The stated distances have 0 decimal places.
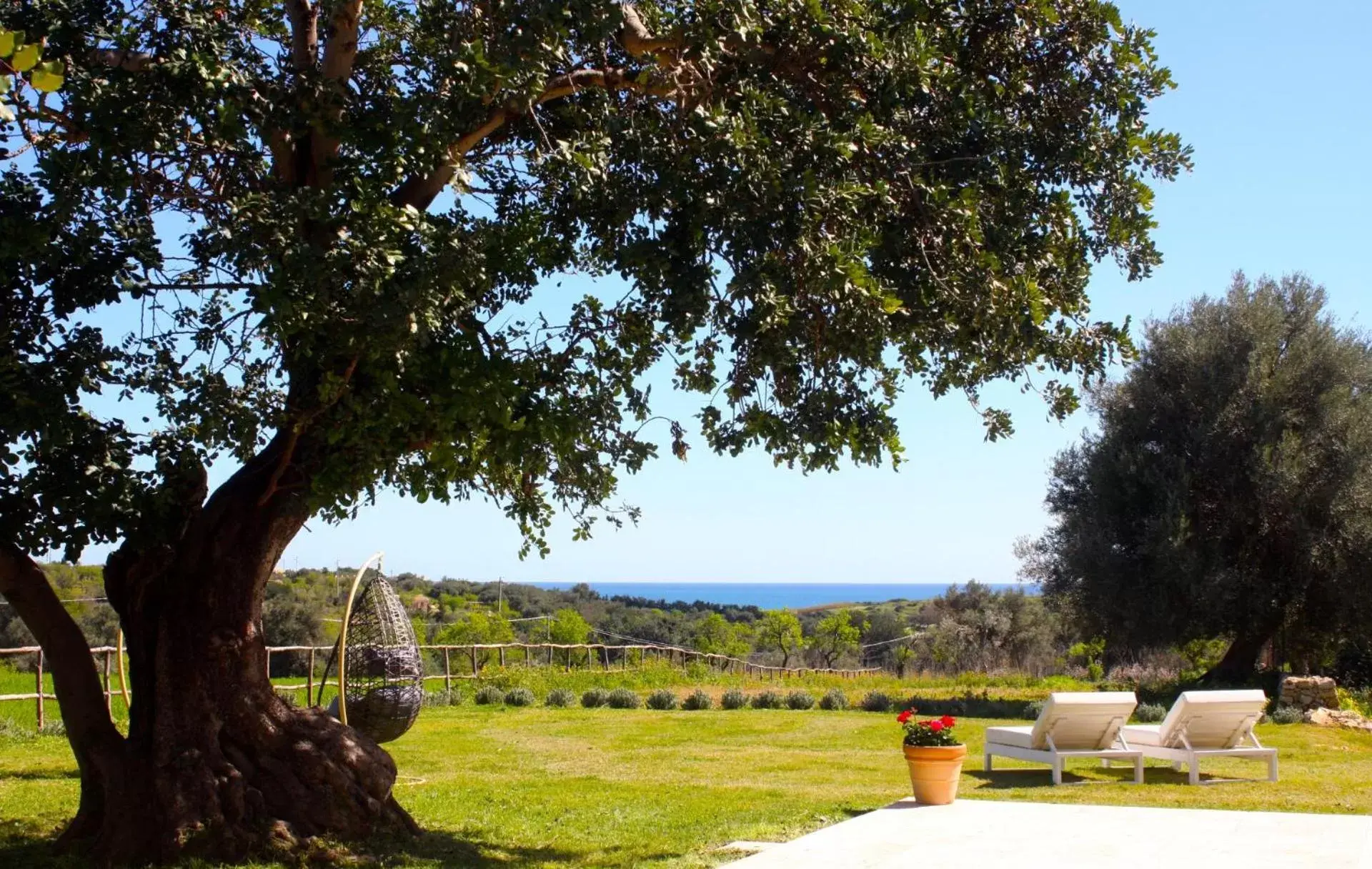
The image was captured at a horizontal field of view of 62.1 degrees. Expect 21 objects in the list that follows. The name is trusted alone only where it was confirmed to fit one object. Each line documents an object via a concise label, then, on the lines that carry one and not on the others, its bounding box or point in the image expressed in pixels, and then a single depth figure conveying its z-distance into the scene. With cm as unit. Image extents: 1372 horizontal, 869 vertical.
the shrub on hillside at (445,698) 2017
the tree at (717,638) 3725
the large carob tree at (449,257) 662
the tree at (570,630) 3106
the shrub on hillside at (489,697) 2073
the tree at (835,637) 3647
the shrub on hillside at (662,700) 1989
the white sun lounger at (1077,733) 1094
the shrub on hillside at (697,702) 1984
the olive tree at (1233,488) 1889
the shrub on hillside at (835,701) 1947
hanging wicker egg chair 1205
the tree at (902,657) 3297
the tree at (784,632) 3681
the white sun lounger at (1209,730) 1105
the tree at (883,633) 4128
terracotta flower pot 903
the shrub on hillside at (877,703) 1909
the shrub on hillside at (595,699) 2044
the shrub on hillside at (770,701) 1998
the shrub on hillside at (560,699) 2045
